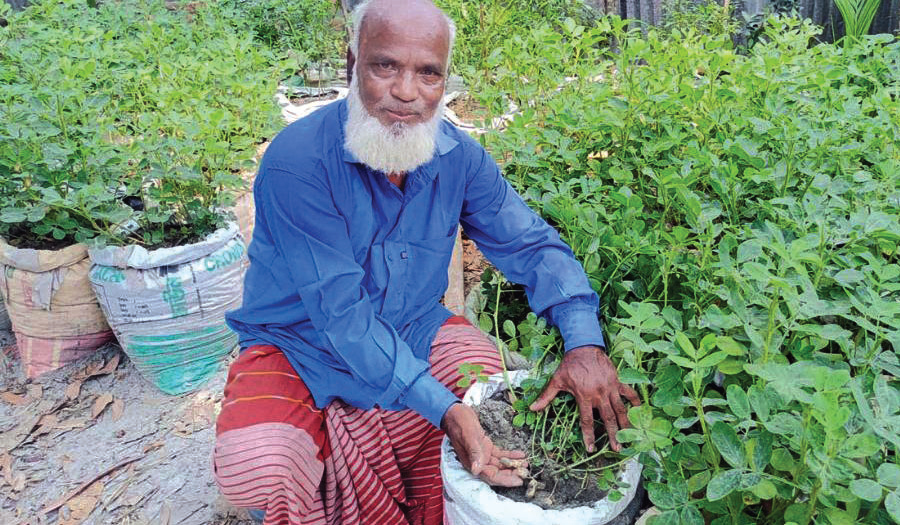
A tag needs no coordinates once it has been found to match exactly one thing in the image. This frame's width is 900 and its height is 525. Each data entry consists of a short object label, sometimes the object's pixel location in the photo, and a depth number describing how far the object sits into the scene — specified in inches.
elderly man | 72.2
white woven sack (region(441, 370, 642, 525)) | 55.4
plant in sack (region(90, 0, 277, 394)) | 111.6
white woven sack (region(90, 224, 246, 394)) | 111.3
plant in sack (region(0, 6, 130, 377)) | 110.6
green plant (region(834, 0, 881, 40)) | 194.4
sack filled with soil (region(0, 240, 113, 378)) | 115.7
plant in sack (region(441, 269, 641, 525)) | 56.2
